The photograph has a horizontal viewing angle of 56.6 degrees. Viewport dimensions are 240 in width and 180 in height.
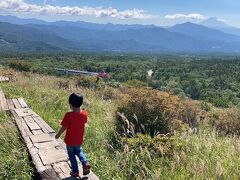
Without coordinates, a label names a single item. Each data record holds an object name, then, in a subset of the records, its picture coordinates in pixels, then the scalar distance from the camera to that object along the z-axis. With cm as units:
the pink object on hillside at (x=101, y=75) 1152
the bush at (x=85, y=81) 1129
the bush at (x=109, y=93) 906
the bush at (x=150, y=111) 453
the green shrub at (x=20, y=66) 1650
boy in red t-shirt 333
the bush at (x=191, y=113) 632
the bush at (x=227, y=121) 656
